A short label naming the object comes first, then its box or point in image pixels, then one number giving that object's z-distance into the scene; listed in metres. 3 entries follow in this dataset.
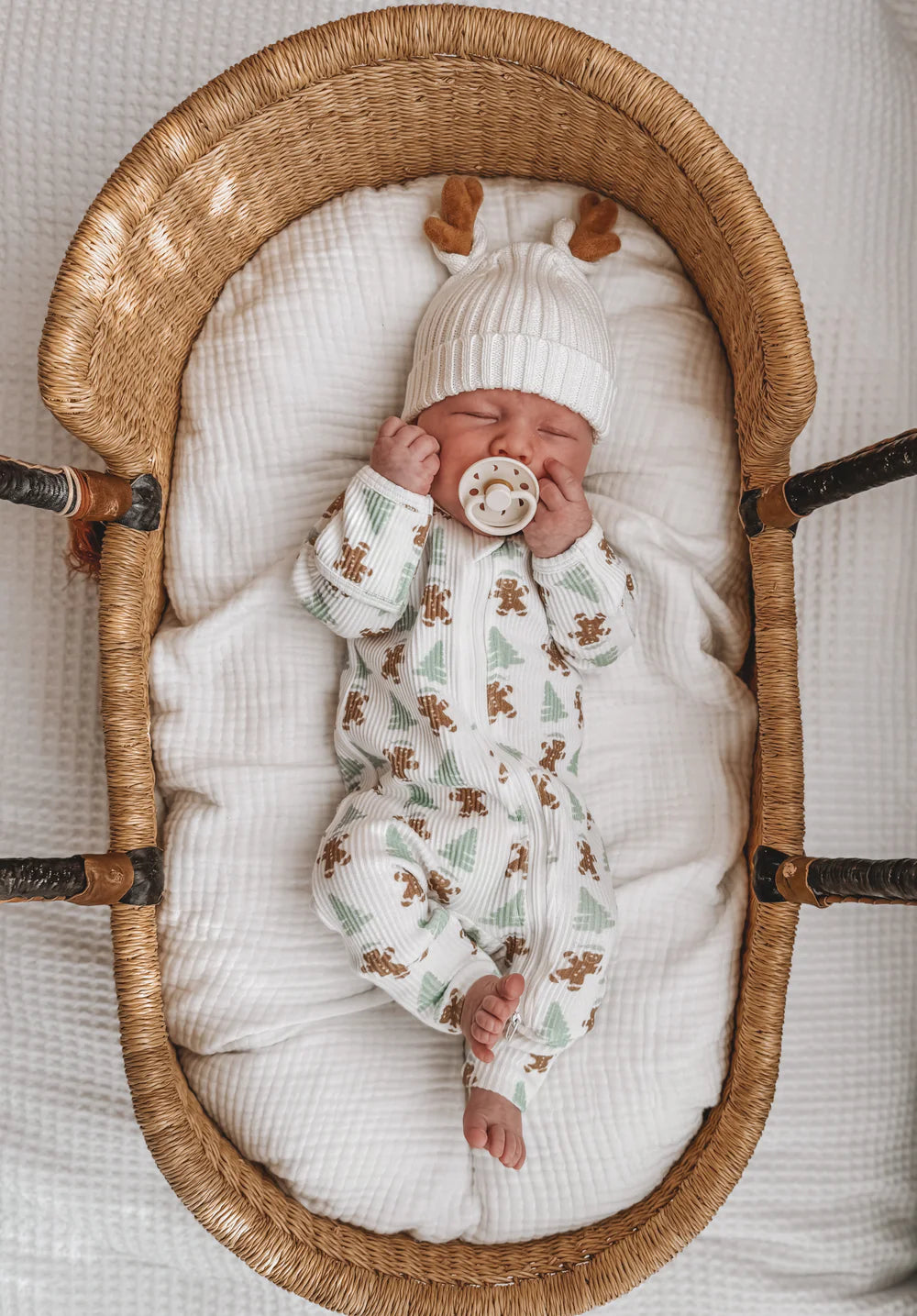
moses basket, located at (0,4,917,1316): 1.09
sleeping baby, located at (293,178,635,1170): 1.13
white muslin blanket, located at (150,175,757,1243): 1.18
